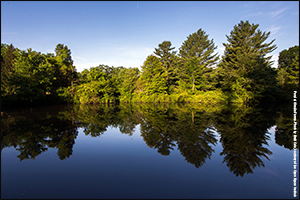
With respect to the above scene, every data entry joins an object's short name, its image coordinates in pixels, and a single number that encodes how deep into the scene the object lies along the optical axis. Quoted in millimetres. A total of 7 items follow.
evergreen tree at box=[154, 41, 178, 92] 39688
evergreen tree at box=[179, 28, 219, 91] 32594
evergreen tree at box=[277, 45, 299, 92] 34844
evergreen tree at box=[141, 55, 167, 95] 33156
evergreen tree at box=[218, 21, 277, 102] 26719
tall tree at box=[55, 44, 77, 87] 31594
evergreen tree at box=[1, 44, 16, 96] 32416
